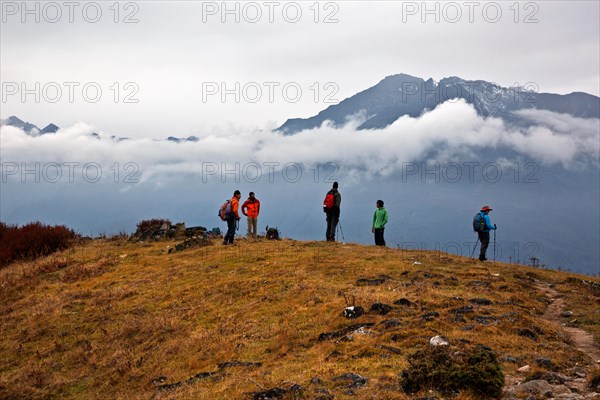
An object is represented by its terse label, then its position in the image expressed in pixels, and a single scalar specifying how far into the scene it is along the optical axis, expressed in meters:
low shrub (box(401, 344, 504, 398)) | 11.06
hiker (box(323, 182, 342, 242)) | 33.59
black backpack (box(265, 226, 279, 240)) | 39.34
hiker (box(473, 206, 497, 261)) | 29.47
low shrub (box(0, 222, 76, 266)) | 38.62
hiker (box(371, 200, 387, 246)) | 33.34
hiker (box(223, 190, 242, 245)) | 33.59
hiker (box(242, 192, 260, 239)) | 35.75
